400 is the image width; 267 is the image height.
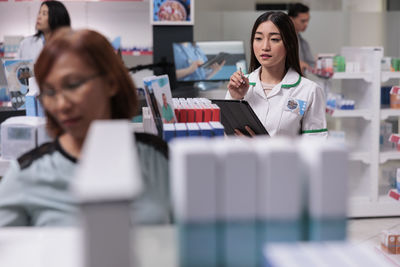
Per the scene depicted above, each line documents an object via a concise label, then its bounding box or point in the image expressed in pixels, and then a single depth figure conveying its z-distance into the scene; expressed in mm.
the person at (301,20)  6305
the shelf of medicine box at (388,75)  4948
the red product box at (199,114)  2186
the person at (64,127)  1496
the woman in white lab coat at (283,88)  3020
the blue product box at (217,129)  1896
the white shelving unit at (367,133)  4973
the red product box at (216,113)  2168
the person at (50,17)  4414
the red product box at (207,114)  2182
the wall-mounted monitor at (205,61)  5082
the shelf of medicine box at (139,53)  6930
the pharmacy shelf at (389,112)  4988
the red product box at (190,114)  2203
